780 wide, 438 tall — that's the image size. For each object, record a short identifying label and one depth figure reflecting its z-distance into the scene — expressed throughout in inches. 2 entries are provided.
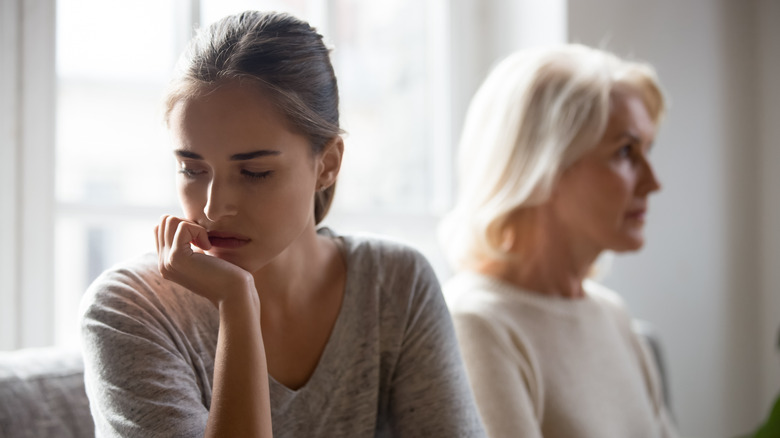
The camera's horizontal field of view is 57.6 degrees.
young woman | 36.5
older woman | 61.6
